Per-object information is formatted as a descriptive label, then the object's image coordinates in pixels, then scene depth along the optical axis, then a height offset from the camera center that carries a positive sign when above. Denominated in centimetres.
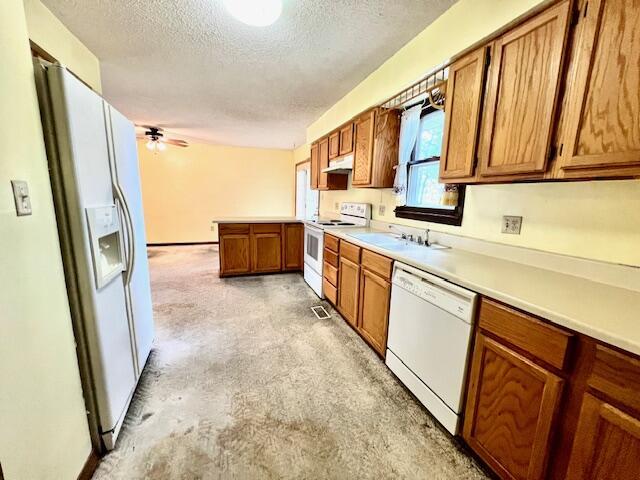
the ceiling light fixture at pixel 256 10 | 132 +95
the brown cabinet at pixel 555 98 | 97 +47
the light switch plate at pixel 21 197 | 87 -2
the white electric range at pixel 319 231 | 317 -42
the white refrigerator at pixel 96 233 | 107 -18
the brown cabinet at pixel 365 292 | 196 -78
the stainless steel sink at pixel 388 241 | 205 -35
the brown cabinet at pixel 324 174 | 376 +36
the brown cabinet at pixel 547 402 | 78 -70
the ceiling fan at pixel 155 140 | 456 +95
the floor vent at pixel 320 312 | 281 -125
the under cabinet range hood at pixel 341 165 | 309 +42
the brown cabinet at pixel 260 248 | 394 -78
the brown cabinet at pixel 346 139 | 304 +71
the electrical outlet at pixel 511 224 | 157 -13
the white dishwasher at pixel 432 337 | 130 -77
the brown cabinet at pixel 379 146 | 254 +53
